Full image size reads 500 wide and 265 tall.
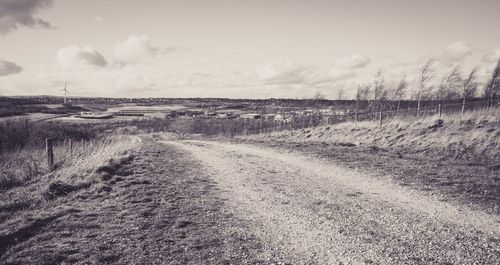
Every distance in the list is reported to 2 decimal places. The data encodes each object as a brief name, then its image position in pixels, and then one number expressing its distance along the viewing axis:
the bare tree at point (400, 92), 39.25
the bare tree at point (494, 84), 33.84
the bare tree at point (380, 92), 35.17
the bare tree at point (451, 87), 31.93
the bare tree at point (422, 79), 29.44
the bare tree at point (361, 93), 43.79
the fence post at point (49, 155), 13.20
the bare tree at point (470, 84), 33.31
